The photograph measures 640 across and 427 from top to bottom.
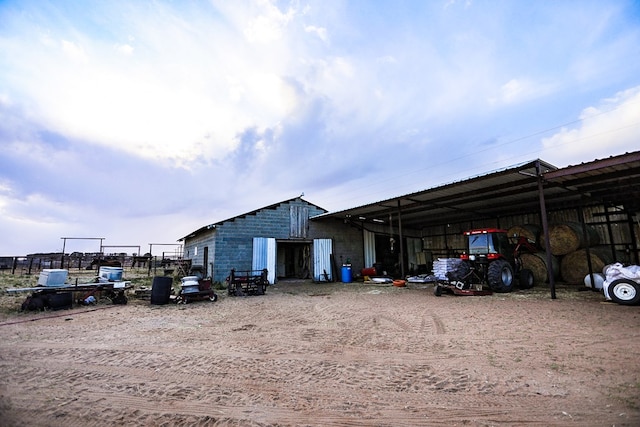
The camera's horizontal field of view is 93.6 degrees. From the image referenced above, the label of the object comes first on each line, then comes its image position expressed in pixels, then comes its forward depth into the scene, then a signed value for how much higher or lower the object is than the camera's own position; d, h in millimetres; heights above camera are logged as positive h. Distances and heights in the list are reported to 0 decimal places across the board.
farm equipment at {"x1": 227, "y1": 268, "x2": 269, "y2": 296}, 10414 -790
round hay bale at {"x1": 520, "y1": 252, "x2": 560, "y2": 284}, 11055 -340
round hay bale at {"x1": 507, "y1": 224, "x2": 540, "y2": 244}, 12078 +1037
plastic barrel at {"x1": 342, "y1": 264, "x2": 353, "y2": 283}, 15172 -690
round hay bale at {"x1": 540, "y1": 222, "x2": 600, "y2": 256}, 10852 +677
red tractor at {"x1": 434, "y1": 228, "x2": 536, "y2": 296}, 8822 -362
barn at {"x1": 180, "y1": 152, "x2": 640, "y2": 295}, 9203 +1763
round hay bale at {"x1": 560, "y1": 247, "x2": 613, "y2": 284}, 10180 -255
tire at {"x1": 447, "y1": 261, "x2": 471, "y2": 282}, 8984 -442
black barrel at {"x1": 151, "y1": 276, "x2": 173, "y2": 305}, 8539 -765
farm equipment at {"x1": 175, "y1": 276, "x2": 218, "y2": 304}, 8773 -833
